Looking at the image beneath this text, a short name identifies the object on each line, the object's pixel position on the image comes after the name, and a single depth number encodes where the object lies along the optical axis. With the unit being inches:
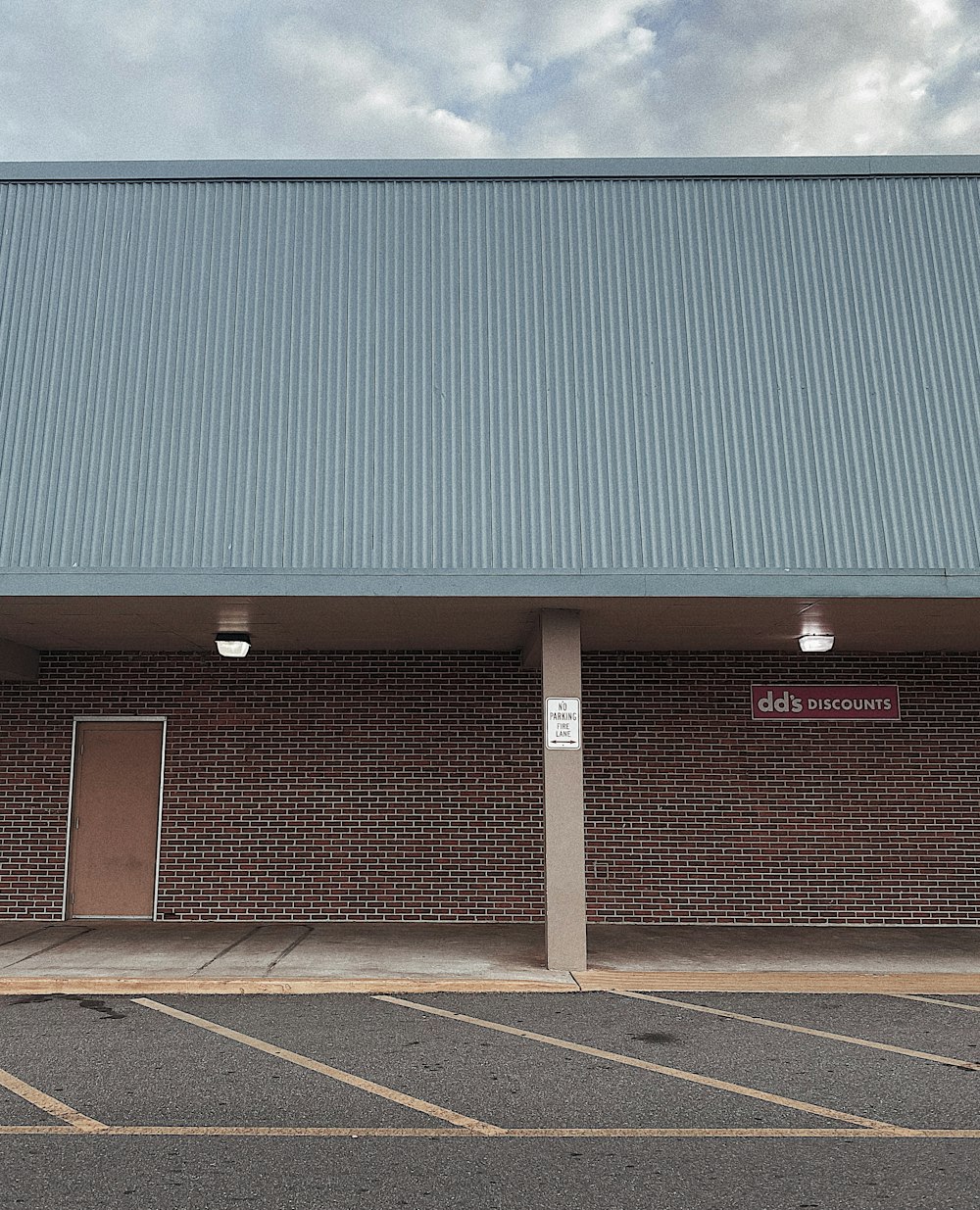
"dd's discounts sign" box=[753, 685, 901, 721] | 521.3
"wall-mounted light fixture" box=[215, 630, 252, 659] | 454.0
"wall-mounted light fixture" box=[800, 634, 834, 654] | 457.7
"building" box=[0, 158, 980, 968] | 385.7
